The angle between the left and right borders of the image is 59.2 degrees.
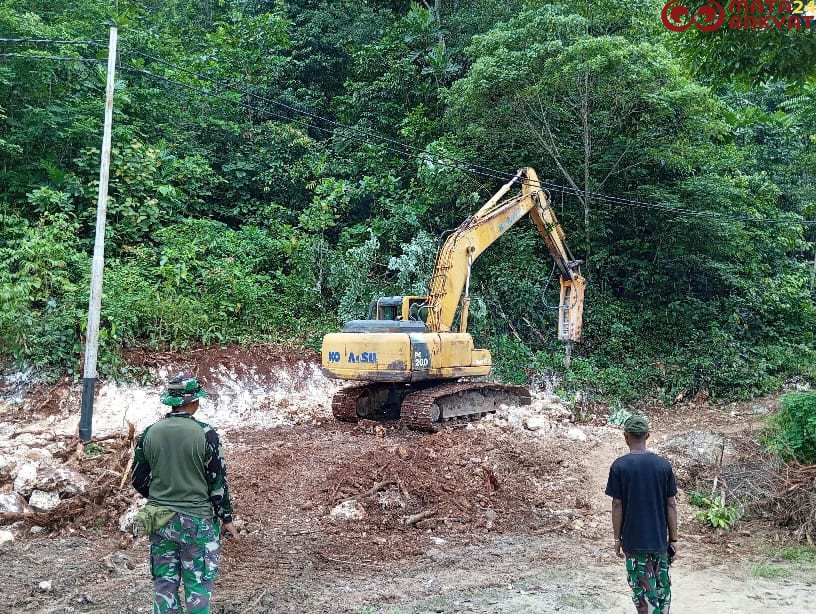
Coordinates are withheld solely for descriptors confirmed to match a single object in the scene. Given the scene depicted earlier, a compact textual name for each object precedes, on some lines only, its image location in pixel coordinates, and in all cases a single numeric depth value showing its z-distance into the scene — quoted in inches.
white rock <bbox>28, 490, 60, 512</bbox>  287.3
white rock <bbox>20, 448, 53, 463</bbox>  342.0
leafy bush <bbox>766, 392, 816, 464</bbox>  347.9
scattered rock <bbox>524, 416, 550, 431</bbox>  463.5
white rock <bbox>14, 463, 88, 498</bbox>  295.3
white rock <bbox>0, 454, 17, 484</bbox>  306.6
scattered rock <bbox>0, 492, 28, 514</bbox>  281.9
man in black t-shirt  171.2
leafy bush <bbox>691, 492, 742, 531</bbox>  286.4
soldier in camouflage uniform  170.6
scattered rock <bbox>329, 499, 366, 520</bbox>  297.0
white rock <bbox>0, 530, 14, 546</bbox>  265.0
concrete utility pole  394.0
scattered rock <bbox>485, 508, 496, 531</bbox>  294.8
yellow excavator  427.8
